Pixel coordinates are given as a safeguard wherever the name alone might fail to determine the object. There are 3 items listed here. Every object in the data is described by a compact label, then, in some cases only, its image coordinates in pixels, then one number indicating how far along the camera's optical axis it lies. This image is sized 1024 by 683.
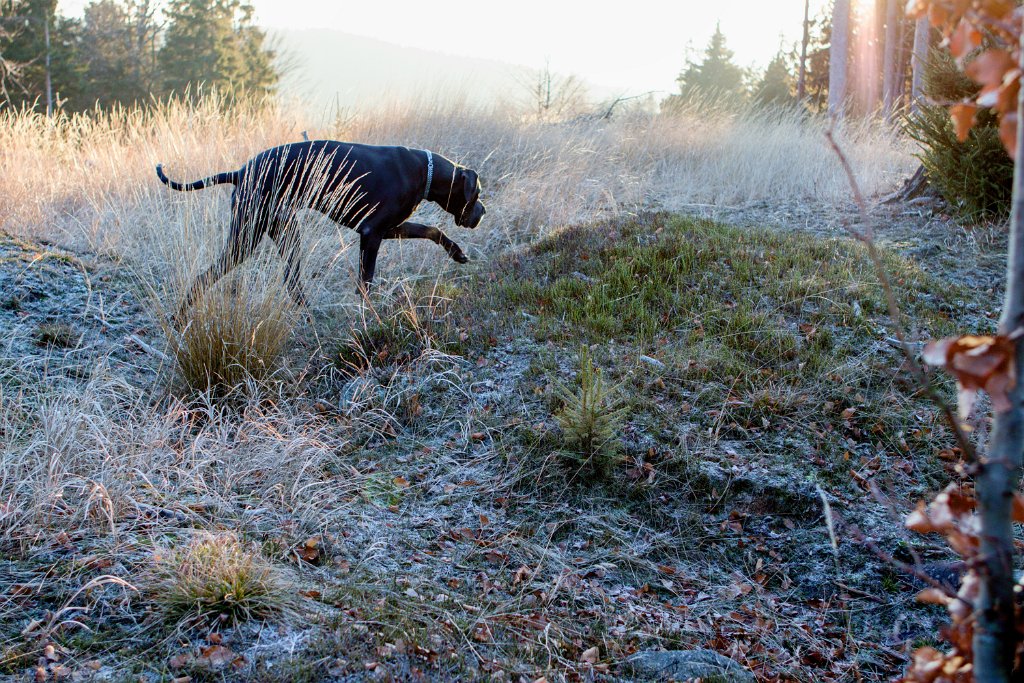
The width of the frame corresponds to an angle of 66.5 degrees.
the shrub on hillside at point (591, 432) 3.92
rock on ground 2.77
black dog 5.09
